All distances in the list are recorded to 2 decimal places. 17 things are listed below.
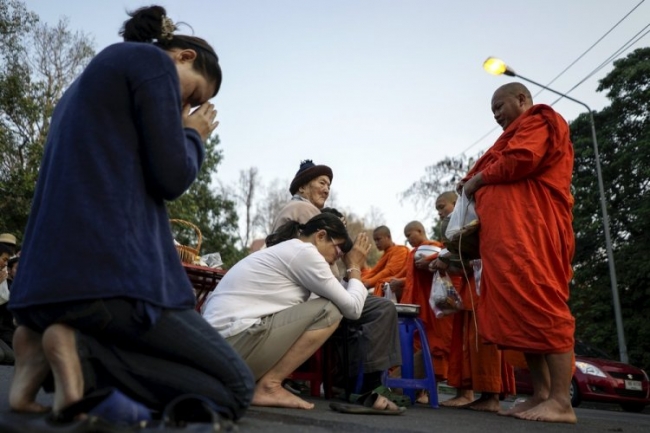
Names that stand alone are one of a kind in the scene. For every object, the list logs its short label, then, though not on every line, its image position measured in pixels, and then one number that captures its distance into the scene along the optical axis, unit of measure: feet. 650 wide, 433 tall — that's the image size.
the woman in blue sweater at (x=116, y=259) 6.64
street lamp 41.86
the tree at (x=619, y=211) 61.93
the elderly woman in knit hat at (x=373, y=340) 13.74
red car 36.94
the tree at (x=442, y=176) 91.20
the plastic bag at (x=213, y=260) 20.59
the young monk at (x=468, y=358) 15.10
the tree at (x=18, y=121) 58.23
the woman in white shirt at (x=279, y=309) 11.67
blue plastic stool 14.35
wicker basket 18.11
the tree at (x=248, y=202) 140.67
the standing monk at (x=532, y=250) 12.12
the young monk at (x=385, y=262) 25.36
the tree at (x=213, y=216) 97.35
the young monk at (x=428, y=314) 17.69
